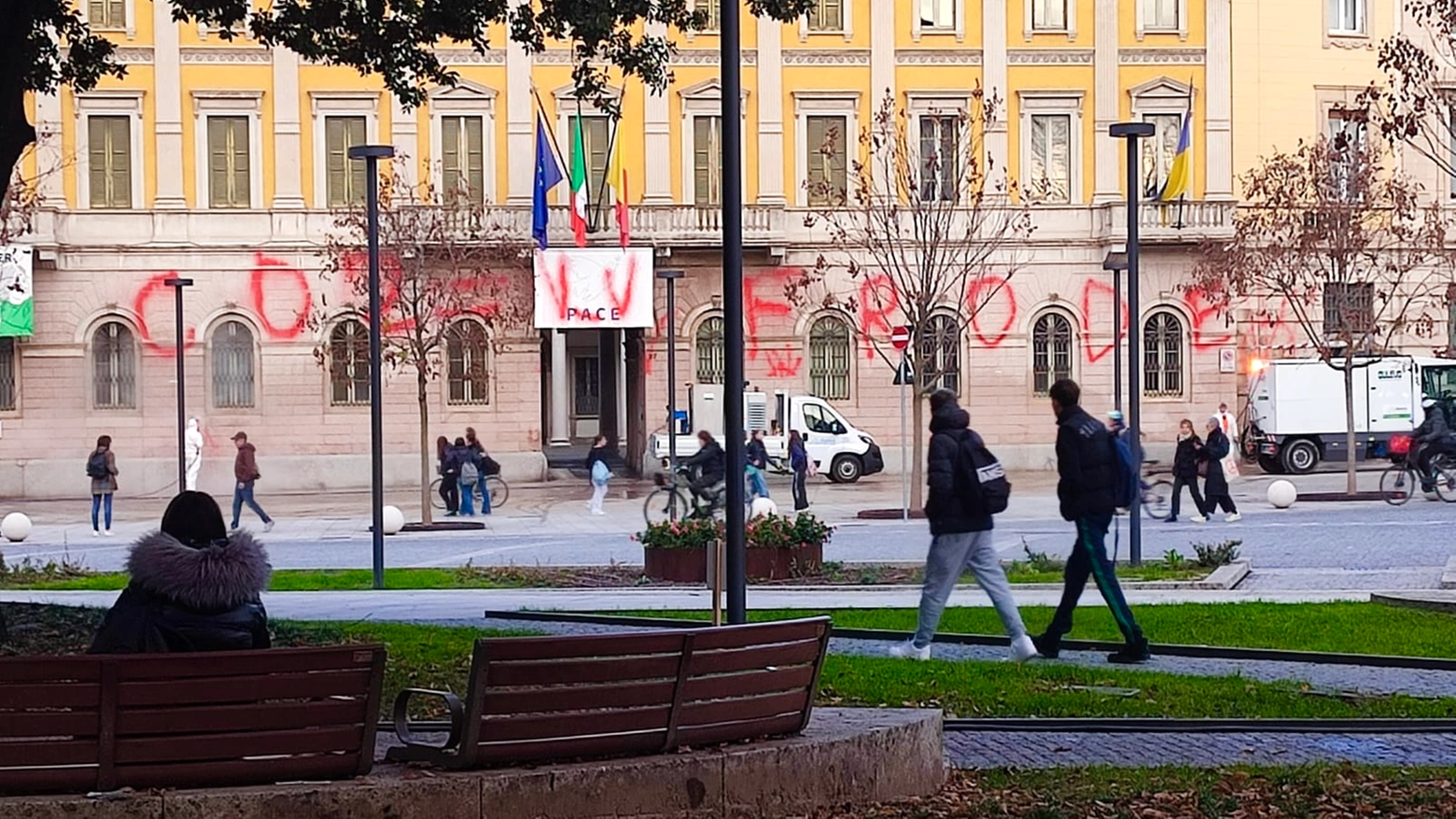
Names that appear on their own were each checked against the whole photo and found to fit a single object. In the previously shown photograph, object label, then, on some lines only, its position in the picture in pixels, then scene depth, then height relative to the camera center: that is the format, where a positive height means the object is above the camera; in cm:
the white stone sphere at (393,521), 3519 -280
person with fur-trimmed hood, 818 -92
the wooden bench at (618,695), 754 -128
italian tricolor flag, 4519 +351
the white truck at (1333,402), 4559 -134
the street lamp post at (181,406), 3538 -86
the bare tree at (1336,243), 4059 +191
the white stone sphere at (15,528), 3319 -265
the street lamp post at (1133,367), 2333 -28
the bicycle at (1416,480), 3553 -239
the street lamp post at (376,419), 2353 -74
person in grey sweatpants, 1383 -114
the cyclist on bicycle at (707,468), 3141 -181
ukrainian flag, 4362 +348
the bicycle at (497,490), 4194 -279
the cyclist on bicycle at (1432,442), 3575 -175
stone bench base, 717 -161
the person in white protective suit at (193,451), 4050 -182
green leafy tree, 1622 +254
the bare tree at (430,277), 4234 +161
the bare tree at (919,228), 4012 +249
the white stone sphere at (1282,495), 3634 -267
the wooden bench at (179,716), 691 -121
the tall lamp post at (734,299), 1138 +27
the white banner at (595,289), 4697 +137
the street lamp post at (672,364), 4286 -32
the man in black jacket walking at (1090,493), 1398 -99
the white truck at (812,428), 4697 -179
